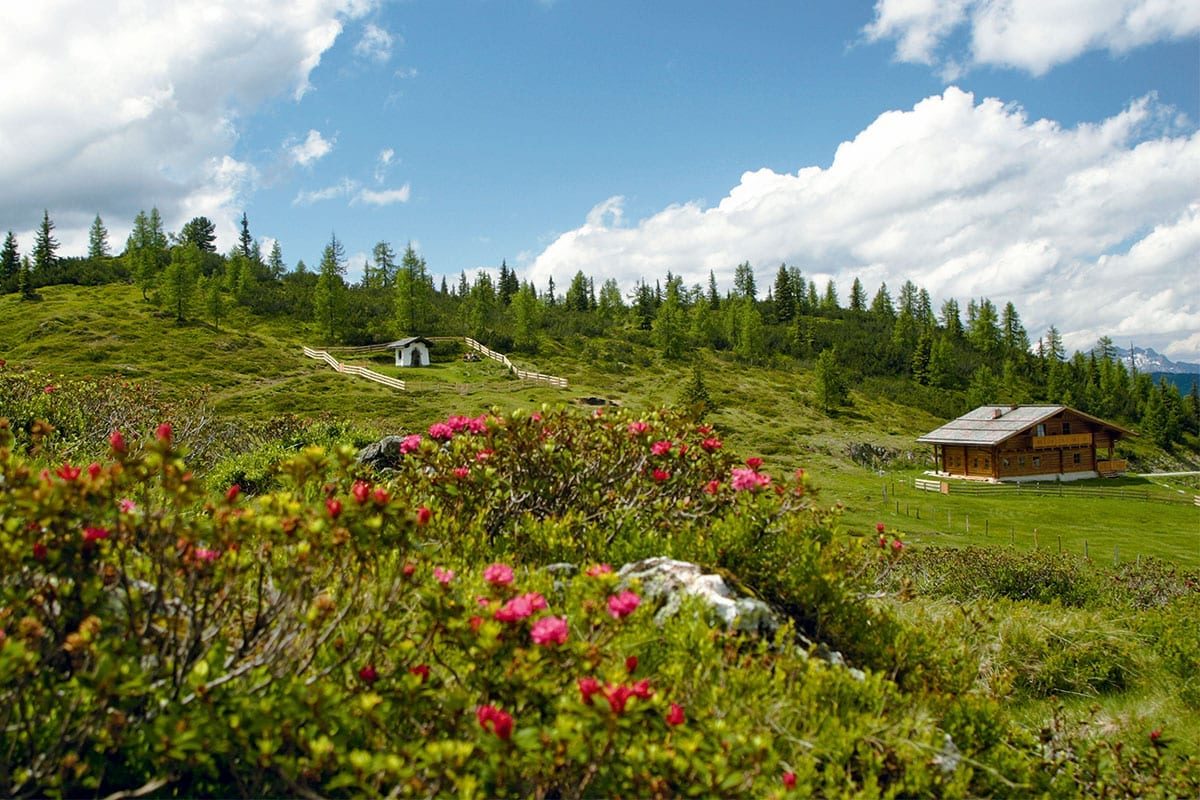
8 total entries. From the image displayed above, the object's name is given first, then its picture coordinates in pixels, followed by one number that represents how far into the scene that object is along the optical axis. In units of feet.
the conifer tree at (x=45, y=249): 266.98
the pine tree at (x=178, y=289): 205.57
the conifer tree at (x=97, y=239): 345.72
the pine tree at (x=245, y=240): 379.35
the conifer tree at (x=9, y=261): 248.52
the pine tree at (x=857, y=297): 436.02
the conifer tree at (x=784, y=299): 365.61
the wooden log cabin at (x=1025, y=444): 149.48
